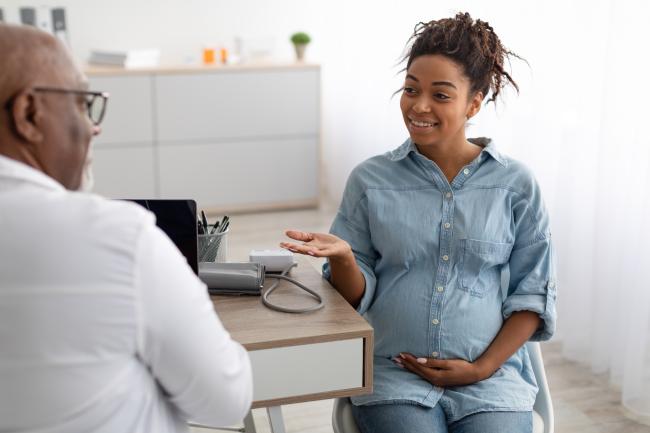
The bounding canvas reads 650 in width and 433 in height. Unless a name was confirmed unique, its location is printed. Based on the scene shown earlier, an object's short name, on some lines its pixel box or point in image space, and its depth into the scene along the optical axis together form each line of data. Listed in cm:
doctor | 103
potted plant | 523
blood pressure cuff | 181
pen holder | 195
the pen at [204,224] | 199
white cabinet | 496
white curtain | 287
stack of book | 498
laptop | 168
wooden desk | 159
